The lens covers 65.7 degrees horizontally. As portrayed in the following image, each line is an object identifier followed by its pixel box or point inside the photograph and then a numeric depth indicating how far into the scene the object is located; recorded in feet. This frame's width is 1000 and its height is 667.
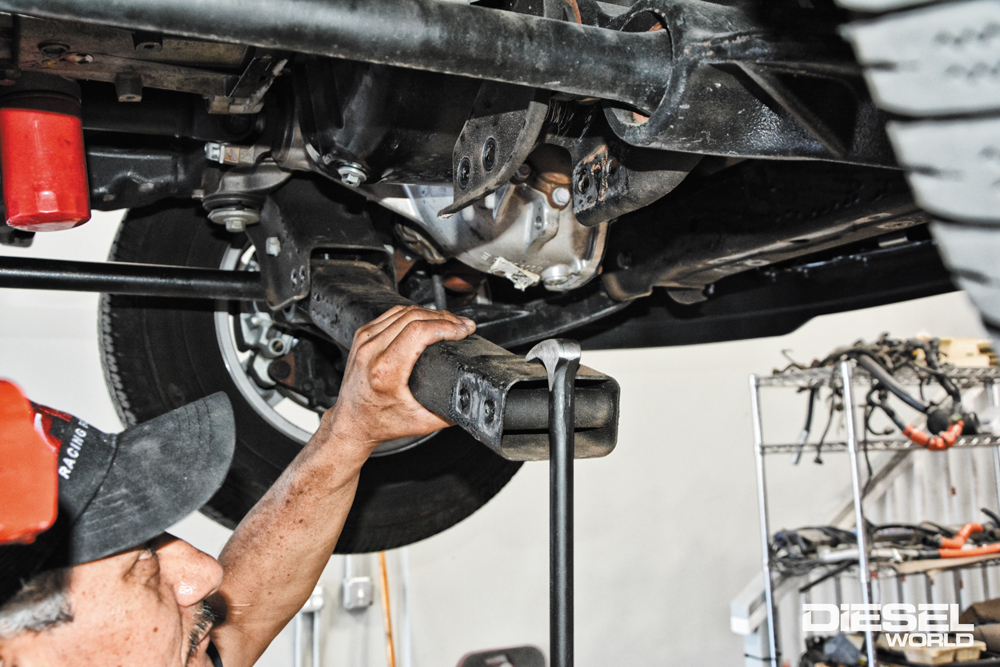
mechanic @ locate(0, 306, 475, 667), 2.52
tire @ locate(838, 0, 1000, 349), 1.11
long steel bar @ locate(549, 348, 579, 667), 1.96
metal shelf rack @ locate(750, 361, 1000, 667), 9.99
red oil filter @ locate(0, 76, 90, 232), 2.78
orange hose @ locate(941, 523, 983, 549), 10.83
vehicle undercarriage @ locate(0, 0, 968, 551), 1.79
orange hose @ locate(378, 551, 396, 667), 11.64
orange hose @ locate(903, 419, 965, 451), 10.08
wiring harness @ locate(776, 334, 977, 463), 10.08
